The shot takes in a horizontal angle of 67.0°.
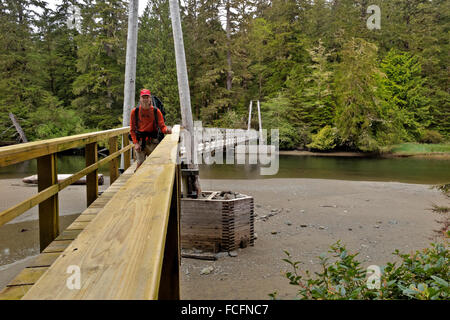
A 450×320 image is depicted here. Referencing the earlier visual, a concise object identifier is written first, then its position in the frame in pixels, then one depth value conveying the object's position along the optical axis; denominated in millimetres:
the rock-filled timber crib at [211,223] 5473
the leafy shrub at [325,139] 27047
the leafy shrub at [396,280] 1657
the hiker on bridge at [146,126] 4680
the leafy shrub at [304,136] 29094
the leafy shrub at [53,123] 26266
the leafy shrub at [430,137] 29750
